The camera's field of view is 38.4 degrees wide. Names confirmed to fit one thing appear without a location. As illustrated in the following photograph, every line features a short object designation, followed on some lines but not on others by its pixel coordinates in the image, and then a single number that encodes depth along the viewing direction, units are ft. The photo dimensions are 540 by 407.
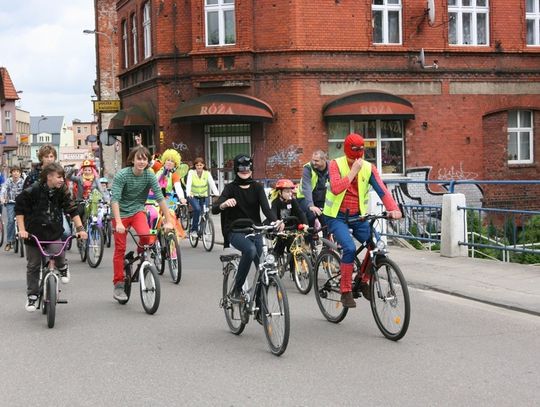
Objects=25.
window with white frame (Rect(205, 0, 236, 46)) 79.36
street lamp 129.90
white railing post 42.70
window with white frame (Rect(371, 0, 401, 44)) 80.18
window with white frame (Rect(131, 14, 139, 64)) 94.38
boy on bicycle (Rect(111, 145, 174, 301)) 28.84
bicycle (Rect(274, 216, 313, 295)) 31.68
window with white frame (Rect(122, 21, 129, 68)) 98.79
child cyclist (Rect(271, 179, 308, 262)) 33.68
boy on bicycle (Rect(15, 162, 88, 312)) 26.78
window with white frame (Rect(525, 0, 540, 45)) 85.35
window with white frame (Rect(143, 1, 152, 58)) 88.43
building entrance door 80.59
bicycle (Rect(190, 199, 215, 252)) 50.26
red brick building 77.51
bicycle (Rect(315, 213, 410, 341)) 22.57
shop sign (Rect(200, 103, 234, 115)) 75.66
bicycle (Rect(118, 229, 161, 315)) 27.71
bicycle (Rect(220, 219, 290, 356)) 20.97
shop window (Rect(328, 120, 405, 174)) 80.59
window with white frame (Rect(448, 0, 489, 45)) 82.74
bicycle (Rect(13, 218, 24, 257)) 50.08
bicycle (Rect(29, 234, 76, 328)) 25.68
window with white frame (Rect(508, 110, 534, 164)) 85.10
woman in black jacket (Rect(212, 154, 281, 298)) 23.21
